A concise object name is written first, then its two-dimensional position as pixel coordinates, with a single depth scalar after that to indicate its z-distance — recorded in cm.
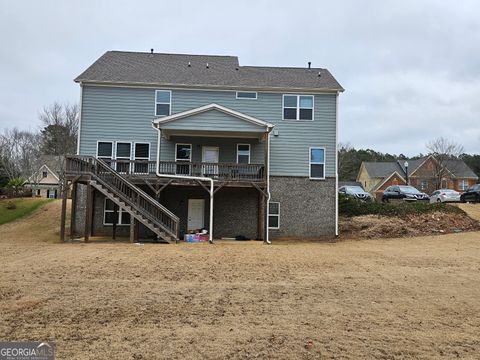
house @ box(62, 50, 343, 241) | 2131
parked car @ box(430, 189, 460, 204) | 3169
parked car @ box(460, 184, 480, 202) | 3007
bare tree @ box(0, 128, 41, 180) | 5416
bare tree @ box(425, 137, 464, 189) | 5597
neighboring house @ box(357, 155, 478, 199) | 5725
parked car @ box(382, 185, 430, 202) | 3038
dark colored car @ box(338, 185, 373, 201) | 3219
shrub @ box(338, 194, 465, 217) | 2377
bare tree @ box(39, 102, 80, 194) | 4572
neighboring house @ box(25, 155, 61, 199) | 5003
